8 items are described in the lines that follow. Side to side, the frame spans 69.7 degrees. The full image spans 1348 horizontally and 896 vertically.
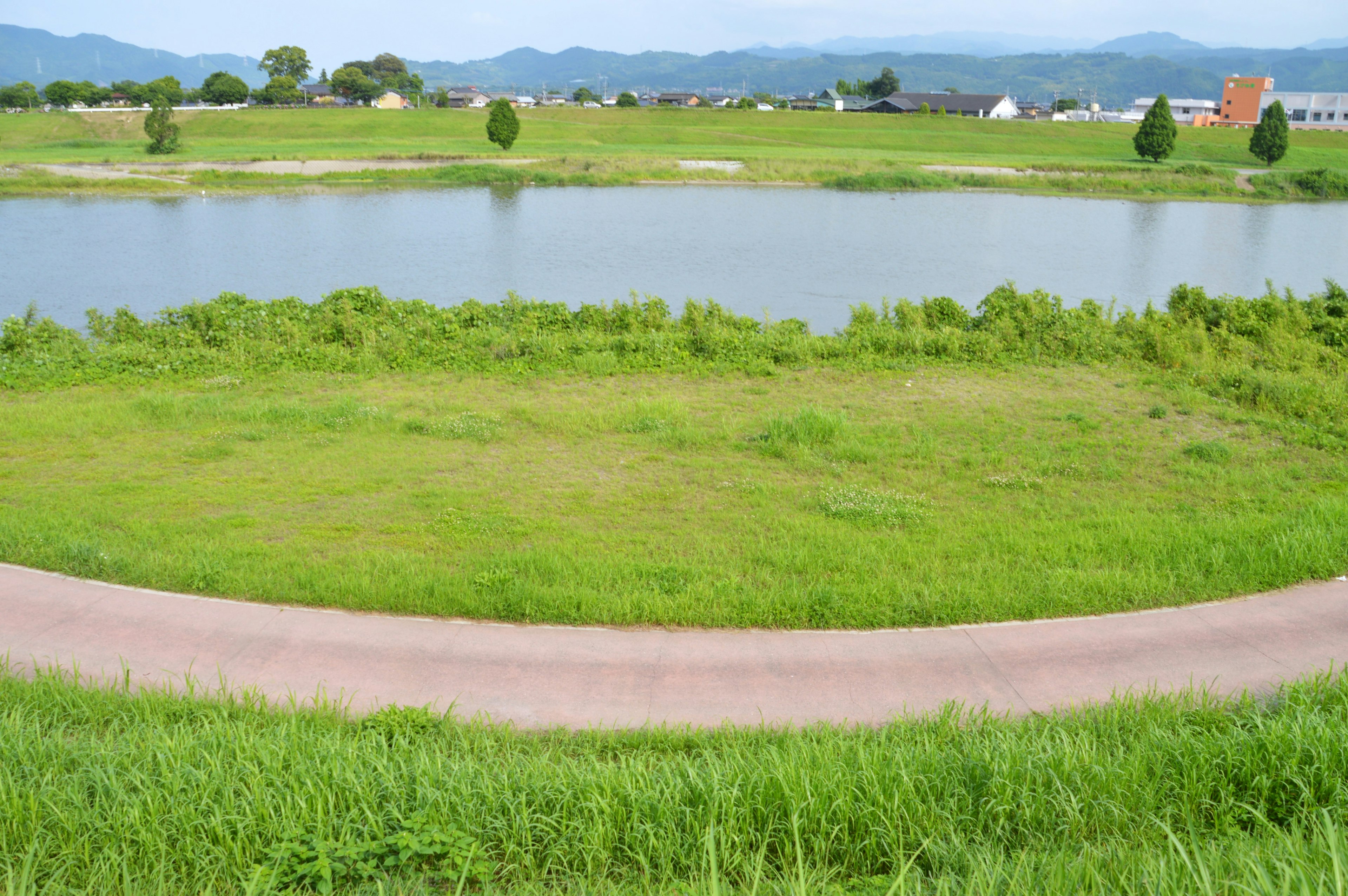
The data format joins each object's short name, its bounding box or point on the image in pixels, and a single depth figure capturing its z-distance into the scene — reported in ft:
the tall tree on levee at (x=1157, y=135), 270.67
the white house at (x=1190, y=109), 565.94
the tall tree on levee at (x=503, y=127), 275.59
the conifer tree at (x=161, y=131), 250.78
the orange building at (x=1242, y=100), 490.90
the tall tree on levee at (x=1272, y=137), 266.16
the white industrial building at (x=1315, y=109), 474.49
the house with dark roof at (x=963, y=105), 450.71
